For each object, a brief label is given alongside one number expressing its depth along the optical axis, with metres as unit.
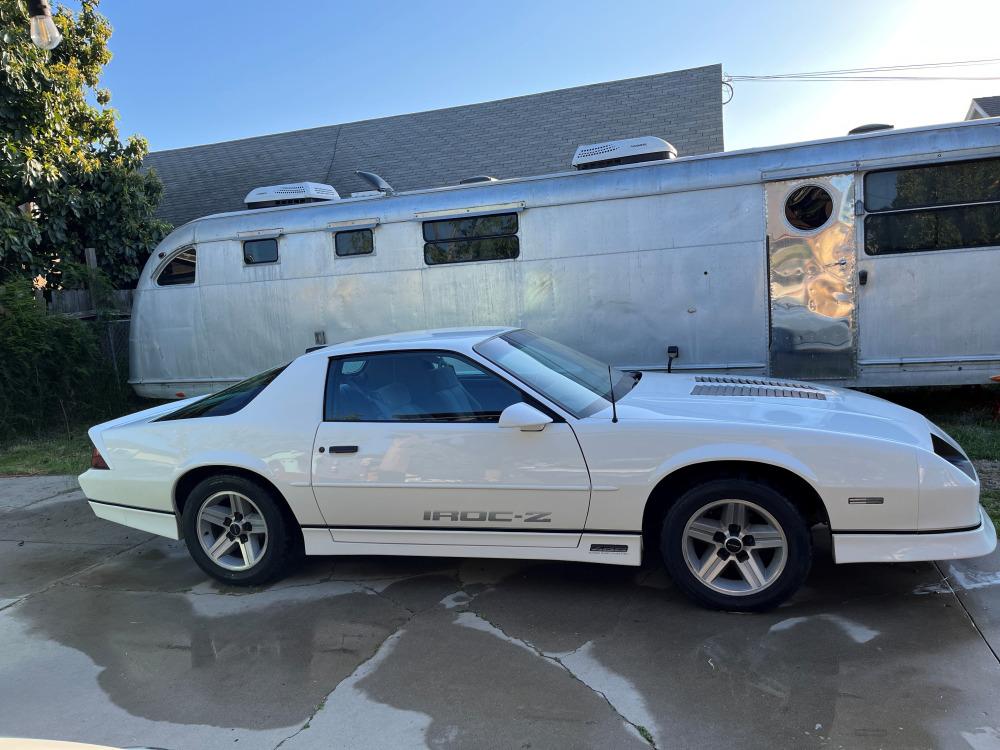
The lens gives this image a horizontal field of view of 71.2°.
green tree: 9.84
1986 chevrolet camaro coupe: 3.37
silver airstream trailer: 6.44
